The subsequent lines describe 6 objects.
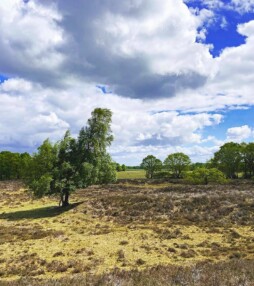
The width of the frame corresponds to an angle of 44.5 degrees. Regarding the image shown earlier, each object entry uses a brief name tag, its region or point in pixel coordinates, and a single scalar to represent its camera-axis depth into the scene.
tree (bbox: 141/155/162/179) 110.81
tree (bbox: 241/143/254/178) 87.06
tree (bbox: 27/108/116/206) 37.78
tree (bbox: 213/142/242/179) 87.38
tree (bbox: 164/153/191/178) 100.44
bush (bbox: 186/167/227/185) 65.88
